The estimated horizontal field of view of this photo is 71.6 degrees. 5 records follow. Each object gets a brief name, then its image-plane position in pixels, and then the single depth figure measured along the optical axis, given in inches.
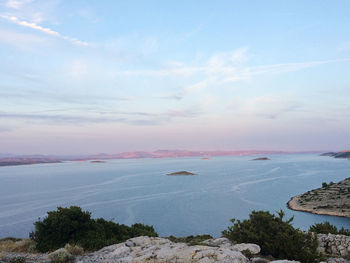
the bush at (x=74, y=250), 518.8
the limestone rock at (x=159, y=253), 398.9
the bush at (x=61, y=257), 458.8
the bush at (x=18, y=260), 429.1
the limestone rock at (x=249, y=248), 458.8
